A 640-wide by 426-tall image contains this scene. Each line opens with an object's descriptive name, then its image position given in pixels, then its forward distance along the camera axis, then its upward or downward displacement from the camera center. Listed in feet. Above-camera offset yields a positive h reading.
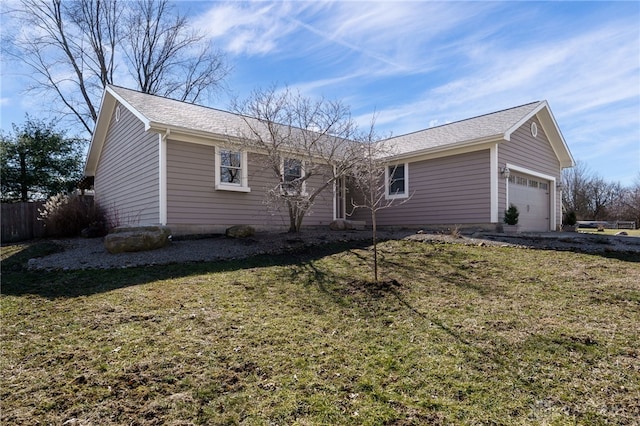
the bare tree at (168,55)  71.97 +30.36
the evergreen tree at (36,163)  51.01 +6.49
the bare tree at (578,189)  120.26 +6.38
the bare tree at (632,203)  100.76 +1.48
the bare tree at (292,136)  31.58 +6.74
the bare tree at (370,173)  30.25 +3.43
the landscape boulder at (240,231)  31.68 -1.92
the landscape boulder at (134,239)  25.88 -2.11
